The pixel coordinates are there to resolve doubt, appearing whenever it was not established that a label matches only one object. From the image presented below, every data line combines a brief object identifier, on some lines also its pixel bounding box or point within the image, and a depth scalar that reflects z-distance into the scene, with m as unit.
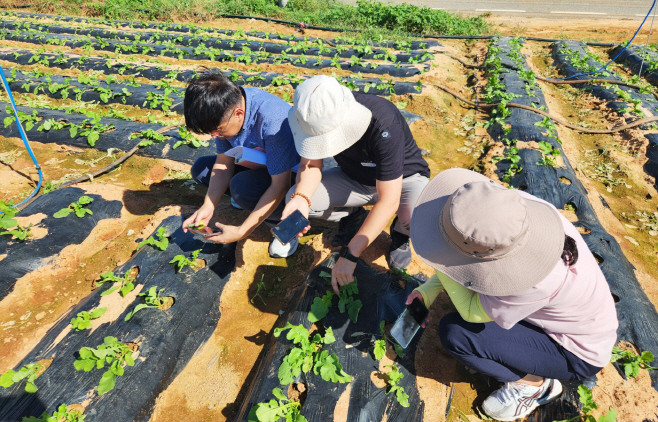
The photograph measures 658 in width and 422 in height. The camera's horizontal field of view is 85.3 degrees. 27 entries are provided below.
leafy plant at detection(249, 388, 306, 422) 1.60
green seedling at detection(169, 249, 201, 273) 2.35
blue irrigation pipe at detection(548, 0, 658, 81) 5.88
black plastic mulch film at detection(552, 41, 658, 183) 3.95
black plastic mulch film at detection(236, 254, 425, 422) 1.69
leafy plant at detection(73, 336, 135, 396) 1.80
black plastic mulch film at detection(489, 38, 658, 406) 2.07
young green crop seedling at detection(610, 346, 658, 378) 1.91
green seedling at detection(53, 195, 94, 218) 2.88
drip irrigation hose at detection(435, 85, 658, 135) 4.30
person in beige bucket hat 1.15
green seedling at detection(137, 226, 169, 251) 2.46
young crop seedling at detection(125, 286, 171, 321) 2.11
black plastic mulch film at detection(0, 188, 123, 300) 2.56
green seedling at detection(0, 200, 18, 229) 2.60
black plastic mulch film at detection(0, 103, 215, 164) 3.96
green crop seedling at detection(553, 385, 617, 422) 1.72
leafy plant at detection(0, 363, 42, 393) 1.78
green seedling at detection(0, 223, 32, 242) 2.66
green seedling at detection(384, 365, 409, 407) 1.72
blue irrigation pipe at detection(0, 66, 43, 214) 3.37
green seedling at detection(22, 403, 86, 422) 1.66
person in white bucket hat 1.69
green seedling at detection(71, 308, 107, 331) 2.04
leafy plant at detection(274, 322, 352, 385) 1.74
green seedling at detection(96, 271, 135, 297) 2.23
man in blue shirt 1.96
